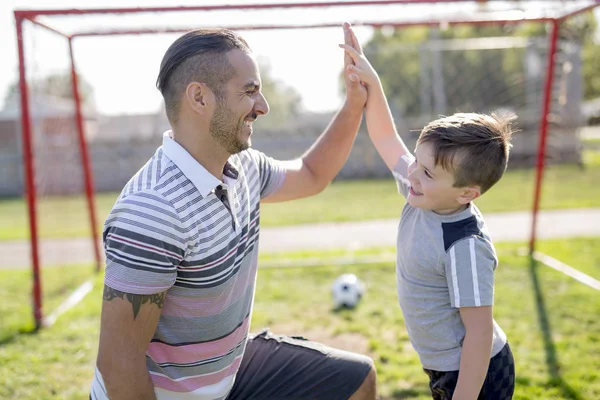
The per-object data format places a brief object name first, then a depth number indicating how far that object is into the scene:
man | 1.66
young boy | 1.79
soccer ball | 4.77
